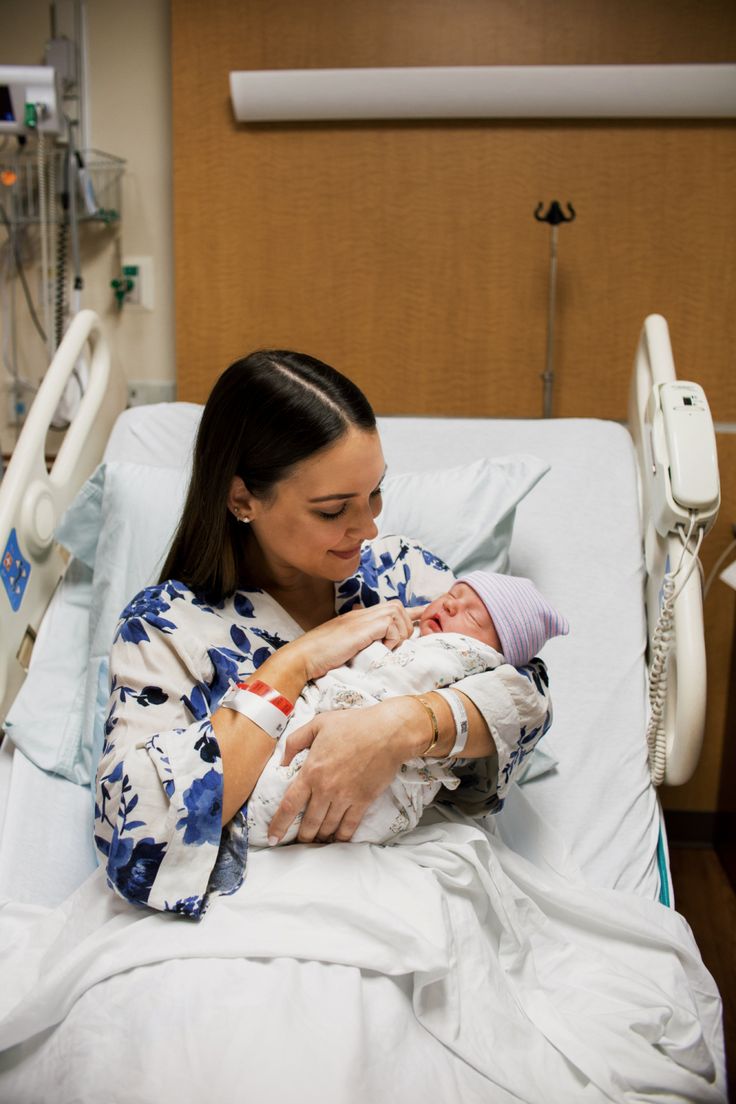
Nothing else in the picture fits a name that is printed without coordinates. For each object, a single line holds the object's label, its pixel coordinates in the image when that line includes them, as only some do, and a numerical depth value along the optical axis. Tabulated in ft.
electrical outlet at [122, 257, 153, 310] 10.03
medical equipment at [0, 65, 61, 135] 9.02
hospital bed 3.81
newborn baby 4.52
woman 4.29
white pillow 6.27
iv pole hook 8.57
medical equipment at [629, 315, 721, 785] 5.53
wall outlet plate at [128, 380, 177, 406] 10.23
